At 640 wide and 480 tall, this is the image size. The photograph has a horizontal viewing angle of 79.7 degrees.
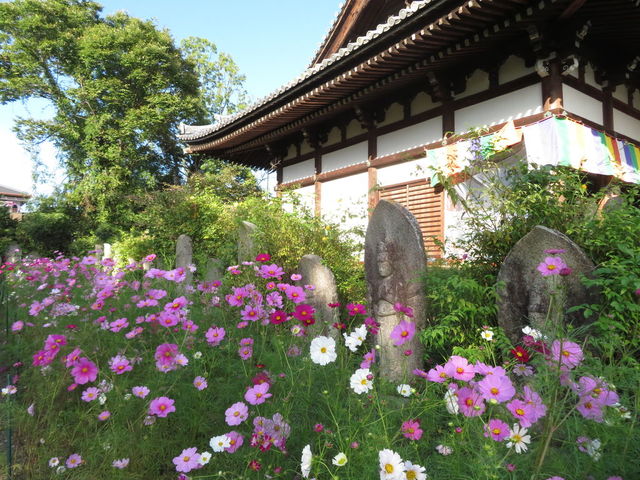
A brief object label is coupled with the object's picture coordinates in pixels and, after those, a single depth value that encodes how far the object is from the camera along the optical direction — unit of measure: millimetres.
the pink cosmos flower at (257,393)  1167
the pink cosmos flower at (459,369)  948
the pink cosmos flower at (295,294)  1500
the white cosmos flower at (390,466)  797
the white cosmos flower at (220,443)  1035
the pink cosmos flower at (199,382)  1377
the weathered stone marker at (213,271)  3821
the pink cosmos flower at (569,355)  909
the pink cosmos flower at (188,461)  1035
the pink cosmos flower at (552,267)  1052
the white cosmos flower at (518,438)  858
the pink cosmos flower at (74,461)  1263
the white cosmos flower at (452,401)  979
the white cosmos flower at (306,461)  879
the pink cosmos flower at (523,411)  834
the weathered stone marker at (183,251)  4680
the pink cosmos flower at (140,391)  1416
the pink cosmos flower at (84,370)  1415
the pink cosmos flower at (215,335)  1544
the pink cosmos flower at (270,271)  1851
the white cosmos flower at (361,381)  1071
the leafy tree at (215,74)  22766
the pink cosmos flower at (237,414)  1145
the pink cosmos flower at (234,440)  1073
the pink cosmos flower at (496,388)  850
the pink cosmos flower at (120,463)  1272
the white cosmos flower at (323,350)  1160
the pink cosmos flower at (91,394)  1427
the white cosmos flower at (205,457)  1037
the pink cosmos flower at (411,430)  992
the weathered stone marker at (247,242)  4051
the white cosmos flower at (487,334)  1452
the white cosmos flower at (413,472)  830
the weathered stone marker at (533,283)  1841
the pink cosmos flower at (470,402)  903
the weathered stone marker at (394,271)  2225
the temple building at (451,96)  4066
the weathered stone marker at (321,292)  2689
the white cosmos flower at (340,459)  848
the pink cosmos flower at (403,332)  1177
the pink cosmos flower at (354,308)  1511
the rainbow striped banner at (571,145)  4406
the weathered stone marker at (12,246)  11911
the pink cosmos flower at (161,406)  1242
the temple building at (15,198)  28078
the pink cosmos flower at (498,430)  856
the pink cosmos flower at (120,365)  1397
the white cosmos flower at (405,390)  1099
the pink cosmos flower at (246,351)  1438
